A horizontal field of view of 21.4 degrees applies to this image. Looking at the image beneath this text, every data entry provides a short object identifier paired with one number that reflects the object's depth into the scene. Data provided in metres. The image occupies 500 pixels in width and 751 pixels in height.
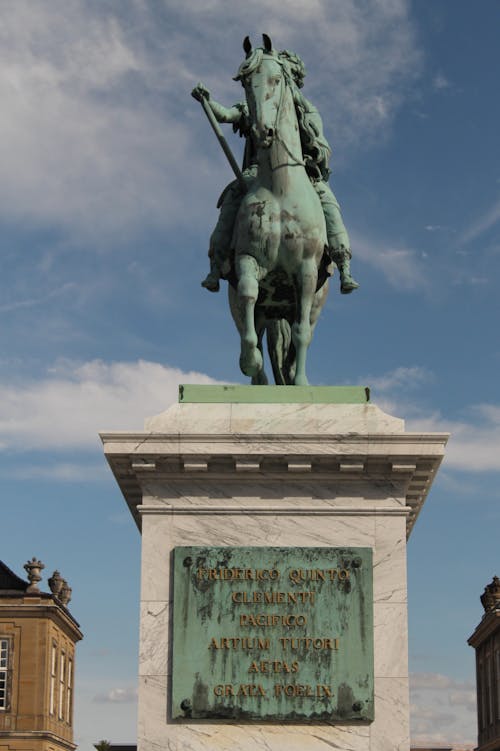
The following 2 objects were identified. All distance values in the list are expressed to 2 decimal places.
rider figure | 15.99
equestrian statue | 15.38
